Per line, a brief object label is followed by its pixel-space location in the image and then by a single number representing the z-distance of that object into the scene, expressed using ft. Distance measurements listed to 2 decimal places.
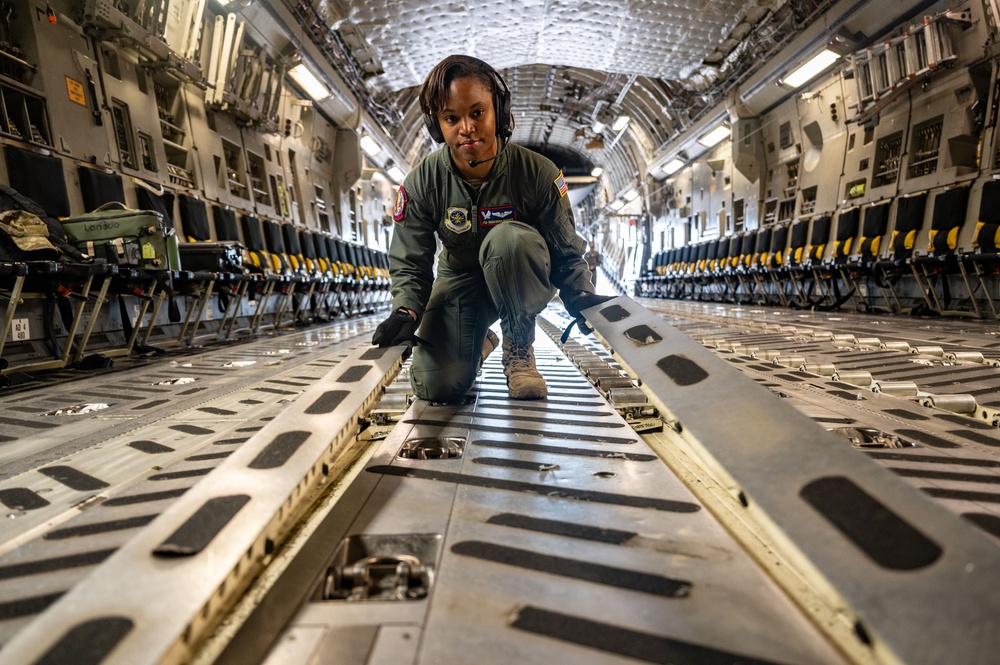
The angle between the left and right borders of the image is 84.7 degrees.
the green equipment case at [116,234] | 14.93
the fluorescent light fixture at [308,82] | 30.32
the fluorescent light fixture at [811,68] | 28.53
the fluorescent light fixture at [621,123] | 54.01
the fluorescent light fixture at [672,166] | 51.81
